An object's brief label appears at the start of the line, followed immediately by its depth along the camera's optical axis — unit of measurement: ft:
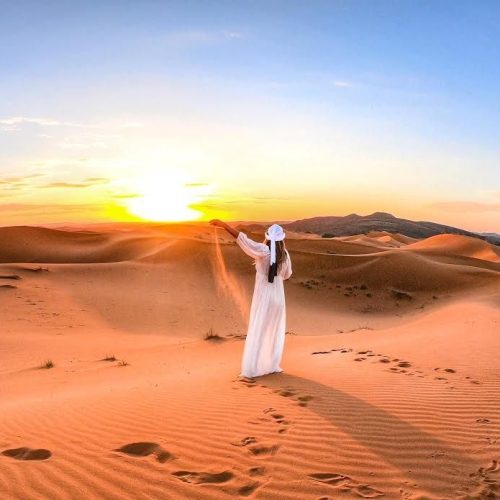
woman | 25.44
